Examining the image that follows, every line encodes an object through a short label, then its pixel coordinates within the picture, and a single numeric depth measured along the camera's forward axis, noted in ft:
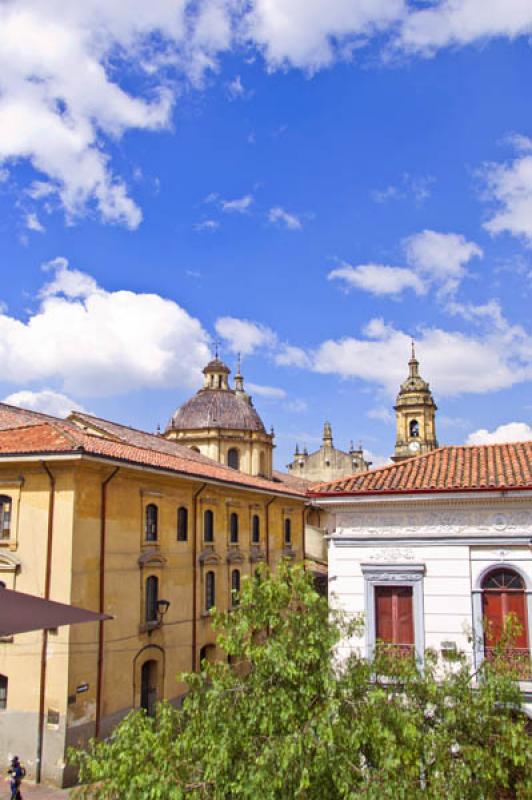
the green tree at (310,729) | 21.36
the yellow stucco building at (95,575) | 57.82
